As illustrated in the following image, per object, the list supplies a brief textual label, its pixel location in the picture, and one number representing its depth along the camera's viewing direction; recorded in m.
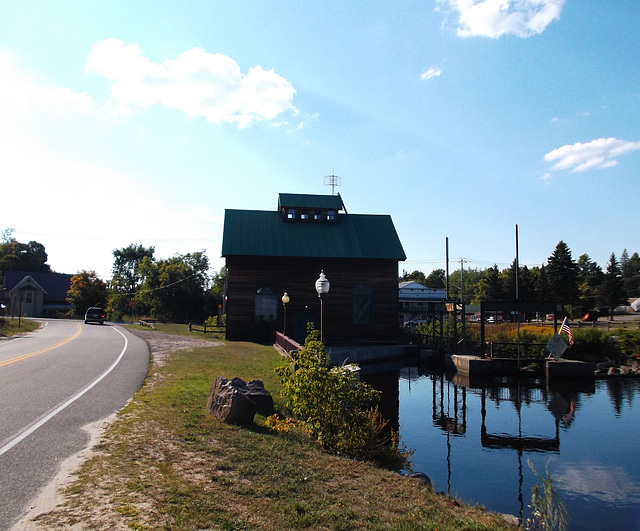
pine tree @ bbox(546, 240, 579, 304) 78.19
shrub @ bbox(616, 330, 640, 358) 30.51
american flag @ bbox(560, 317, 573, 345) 25.53
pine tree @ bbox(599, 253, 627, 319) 80.62
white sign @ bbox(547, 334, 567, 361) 27.00
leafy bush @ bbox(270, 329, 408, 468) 9.42
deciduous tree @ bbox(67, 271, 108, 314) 71.50
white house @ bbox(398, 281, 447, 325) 90.50
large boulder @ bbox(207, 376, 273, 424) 9.30
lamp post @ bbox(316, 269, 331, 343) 15.66
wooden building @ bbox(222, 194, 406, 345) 33.41
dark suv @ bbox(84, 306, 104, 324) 50.25
